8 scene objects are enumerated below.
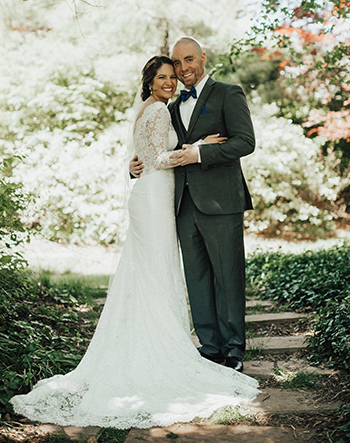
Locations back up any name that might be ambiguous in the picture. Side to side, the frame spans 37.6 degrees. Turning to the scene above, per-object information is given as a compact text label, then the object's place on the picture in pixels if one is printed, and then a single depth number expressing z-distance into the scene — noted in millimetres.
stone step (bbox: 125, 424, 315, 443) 2205
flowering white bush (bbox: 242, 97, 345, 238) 9688
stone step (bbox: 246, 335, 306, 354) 3545
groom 3266
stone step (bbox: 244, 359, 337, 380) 3055
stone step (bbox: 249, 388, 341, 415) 2506
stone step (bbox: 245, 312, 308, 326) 4375
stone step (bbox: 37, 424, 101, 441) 2279
